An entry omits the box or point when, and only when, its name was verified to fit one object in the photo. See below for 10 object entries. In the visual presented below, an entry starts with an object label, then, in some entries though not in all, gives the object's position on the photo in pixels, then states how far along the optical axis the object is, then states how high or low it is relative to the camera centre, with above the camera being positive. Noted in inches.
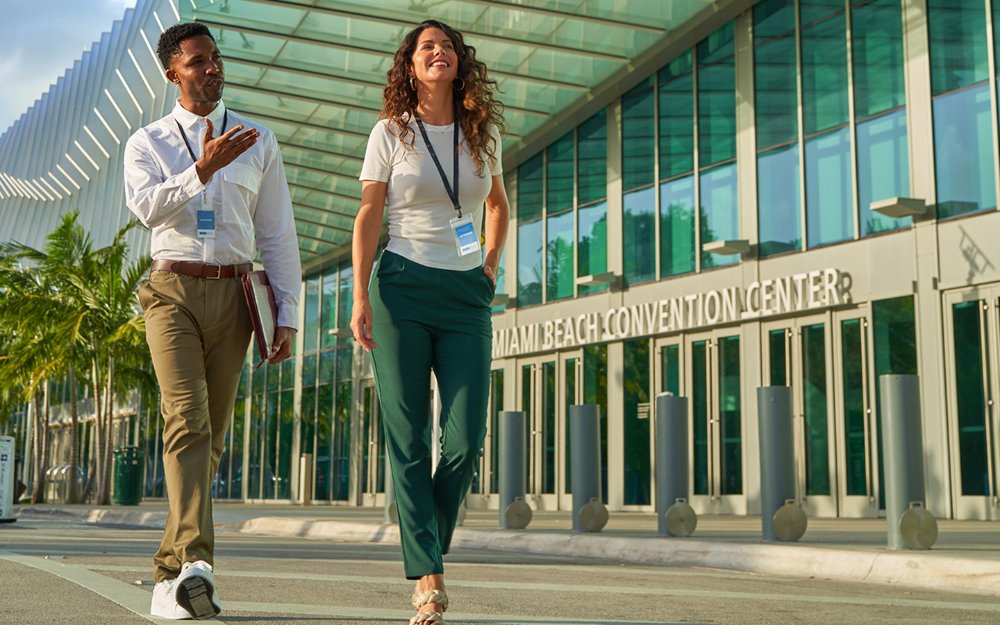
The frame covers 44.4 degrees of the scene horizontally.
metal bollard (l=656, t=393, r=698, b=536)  431.8 +4.7
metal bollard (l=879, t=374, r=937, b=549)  334.0 +4.2
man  162.9 +29.0
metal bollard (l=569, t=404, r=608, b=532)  469.1 +4.9
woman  163.0 +23.9
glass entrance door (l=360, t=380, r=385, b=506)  1158.3 +16.6
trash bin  1043.9 -3.6
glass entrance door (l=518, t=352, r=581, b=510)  887.1 +36.7
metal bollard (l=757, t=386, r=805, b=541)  381.1 +4.6
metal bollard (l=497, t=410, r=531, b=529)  498.0 -1.2
